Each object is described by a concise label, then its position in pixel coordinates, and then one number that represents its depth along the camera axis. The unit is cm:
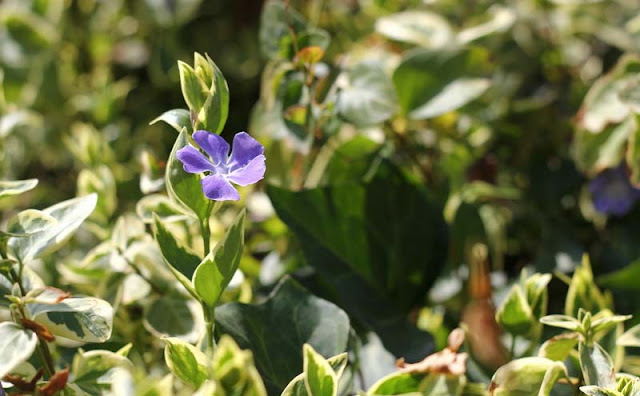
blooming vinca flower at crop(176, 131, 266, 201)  79
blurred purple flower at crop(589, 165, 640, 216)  106
